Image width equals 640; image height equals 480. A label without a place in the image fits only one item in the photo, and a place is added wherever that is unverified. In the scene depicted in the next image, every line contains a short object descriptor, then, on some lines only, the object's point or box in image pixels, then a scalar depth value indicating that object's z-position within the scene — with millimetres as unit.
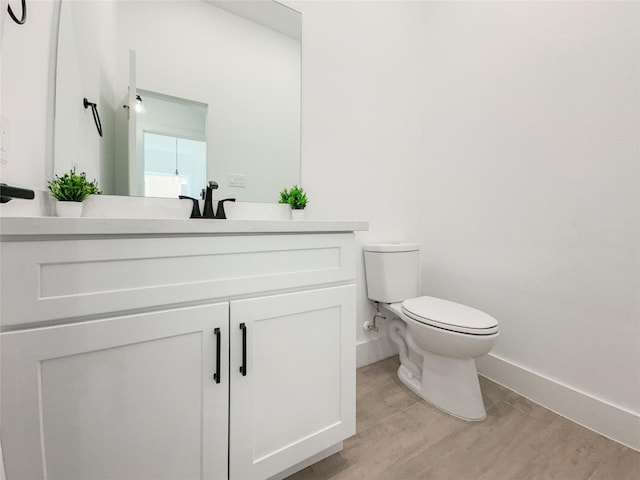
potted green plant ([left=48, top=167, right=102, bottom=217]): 877
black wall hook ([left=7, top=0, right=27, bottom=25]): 720
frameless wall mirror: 1004
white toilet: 1205
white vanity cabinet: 566
